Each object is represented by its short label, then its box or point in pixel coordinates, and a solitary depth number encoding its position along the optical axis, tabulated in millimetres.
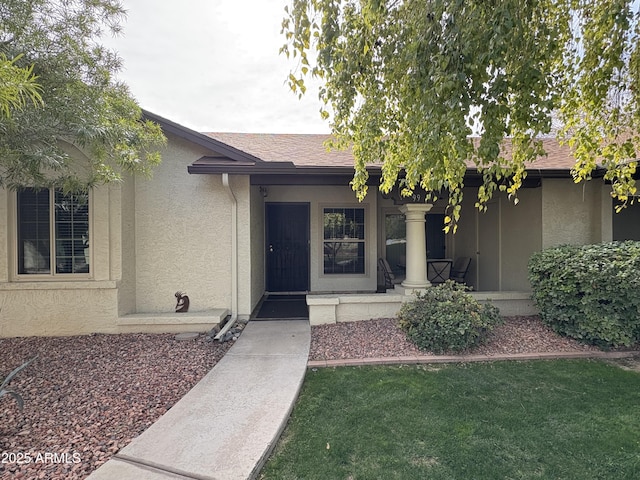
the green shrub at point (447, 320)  4801
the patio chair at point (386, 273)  8016
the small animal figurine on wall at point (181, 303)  6199
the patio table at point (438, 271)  8523
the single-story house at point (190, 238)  5660
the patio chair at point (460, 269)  8855
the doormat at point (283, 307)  6809
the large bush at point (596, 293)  4785
